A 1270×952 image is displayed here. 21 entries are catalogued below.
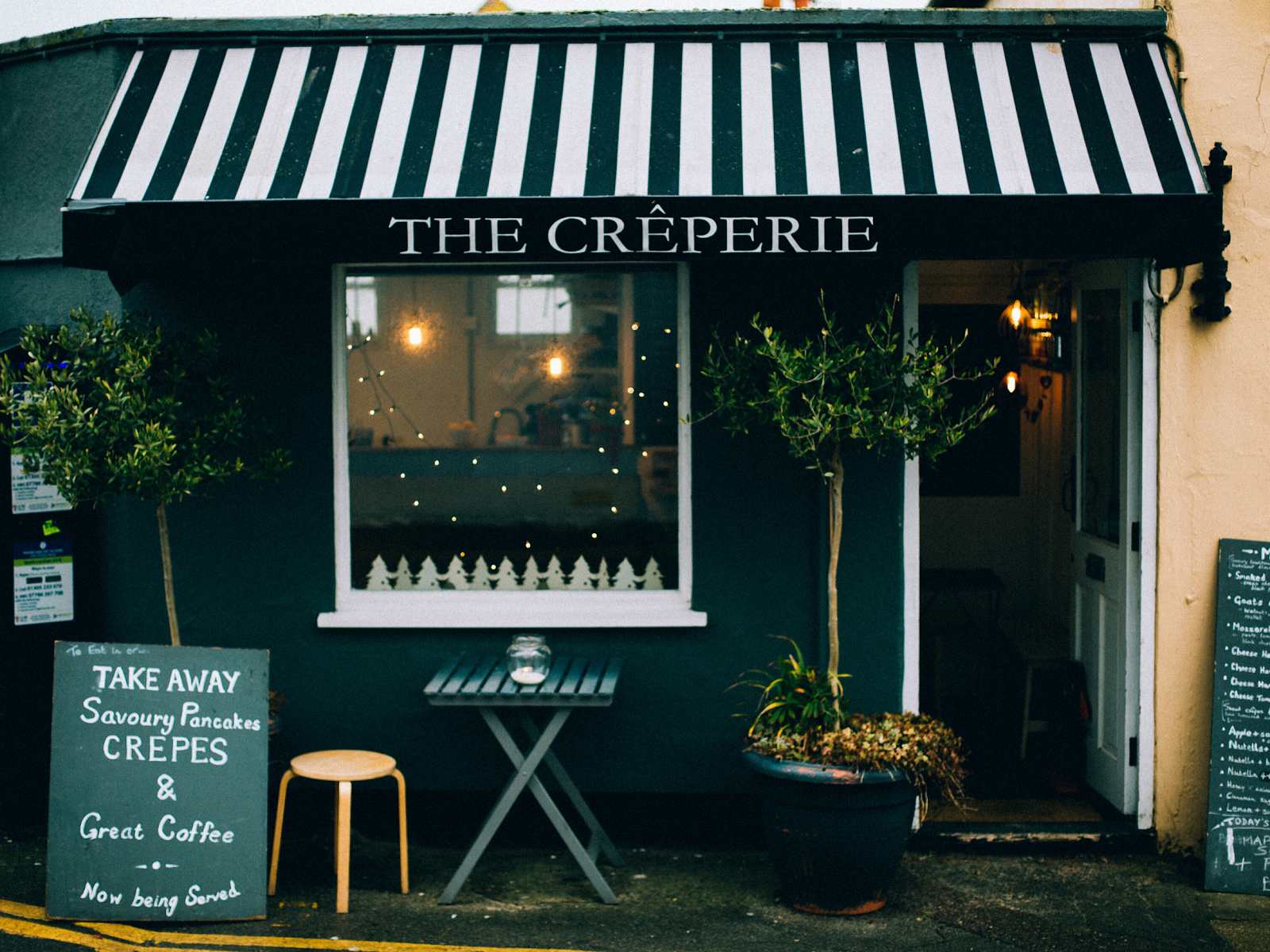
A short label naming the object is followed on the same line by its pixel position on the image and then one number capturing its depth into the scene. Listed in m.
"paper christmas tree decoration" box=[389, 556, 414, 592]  5.49
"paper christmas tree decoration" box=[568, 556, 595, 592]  5.45
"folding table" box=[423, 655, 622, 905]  4.50
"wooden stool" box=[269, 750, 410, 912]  4.42
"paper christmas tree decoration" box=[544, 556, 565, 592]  5.46
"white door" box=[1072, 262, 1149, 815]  5.12
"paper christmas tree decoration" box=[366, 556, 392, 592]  5.47
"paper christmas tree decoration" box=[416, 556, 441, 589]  5.49
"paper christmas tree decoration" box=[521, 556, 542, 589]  5.46
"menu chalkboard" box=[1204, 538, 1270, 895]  4.69
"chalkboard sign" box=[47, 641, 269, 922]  4.27
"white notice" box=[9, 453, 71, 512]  5.25
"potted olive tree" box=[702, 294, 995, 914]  4.28
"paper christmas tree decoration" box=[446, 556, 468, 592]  5.49
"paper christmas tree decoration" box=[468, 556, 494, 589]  5.48
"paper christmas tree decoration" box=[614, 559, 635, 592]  5.42
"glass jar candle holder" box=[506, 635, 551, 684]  4.63
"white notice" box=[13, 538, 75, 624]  5.24
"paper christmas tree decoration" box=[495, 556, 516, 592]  5.47
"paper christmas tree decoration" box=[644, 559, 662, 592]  5.40
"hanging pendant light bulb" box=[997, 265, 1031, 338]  7.54
